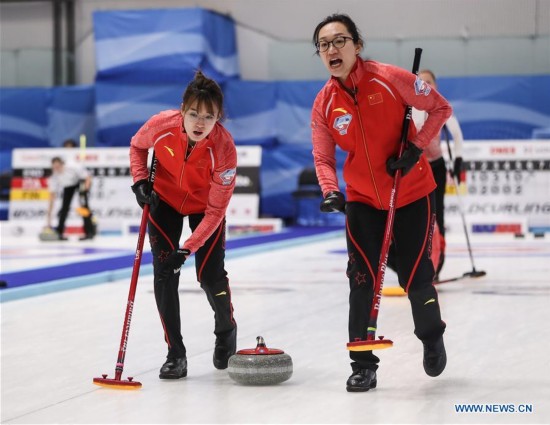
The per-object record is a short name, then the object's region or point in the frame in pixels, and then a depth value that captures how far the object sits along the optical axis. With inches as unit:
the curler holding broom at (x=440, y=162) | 605.3
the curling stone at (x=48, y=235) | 1240.2
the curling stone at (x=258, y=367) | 345.4
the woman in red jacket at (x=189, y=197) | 353.8
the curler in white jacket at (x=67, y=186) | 1259.8
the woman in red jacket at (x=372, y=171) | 335.6
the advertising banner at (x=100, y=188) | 1396.4
